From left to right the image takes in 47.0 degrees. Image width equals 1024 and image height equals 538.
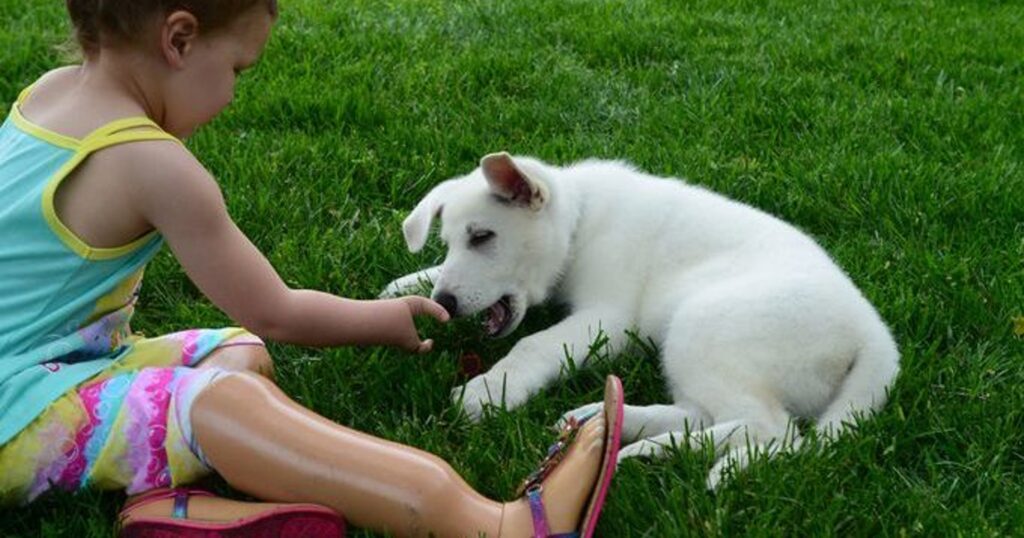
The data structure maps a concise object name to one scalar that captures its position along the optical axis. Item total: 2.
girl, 2.40
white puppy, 2.94
